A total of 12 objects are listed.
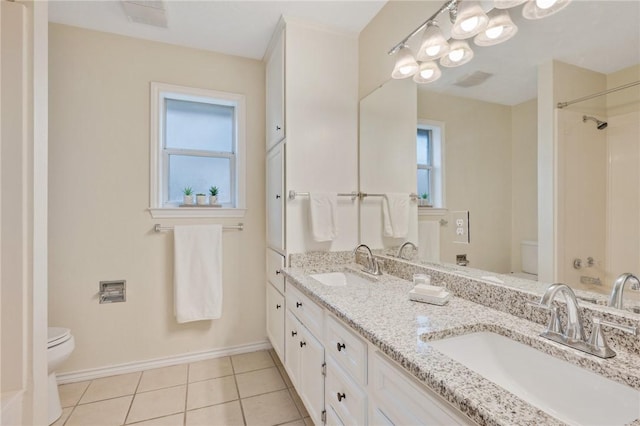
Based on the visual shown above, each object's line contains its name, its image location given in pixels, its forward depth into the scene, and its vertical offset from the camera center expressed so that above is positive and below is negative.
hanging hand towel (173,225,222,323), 2.38 -0.48
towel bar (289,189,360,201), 2.10 +0.13
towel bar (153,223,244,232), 2.38 -0.12
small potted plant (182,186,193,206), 2.52 +0.13
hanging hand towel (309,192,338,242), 2.12 -0.02
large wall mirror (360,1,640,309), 0.95 +0.25
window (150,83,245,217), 2.42 +0.57
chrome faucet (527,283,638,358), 0.82 -0.34
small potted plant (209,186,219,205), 2.59 +0.15
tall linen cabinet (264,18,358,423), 2.14 +0.57
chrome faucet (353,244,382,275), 1.88 -0.35
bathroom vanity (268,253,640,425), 0.69 -0.40
